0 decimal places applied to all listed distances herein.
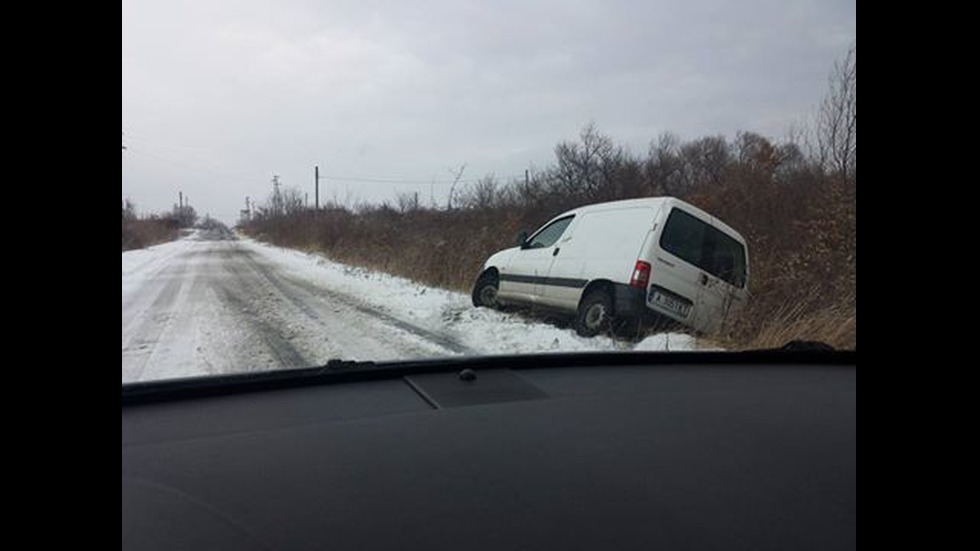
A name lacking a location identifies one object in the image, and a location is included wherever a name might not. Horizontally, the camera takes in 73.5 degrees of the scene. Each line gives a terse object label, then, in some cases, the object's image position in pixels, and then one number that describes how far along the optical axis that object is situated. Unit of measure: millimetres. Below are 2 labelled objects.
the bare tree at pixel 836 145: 7156
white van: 6582
